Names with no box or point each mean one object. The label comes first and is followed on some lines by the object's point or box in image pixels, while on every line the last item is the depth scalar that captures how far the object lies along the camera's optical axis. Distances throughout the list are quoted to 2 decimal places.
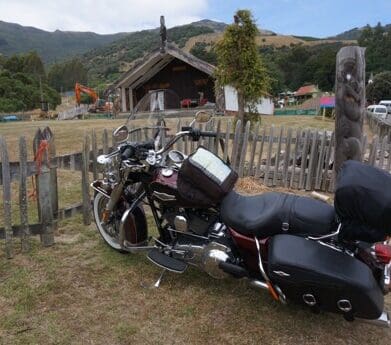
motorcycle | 2.61
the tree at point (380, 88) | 61.09
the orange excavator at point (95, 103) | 37.92
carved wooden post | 6.14
